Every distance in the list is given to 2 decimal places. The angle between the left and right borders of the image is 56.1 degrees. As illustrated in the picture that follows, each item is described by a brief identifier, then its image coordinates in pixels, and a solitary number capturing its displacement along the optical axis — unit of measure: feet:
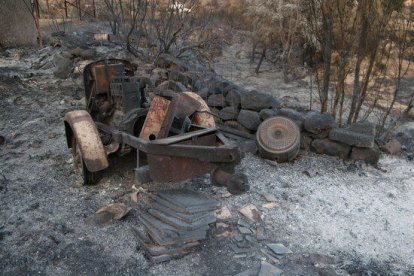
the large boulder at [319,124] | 19.39
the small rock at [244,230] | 12.97
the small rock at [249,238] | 12.66
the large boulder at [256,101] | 20.83
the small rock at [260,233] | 12.80
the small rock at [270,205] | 14.69
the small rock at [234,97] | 21.72
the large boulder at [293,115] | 19.86
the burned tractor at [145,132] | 12.79
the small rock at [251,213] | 13.86
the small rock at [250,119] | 20.71
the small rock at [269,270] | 10.94
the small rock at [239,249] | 12.06
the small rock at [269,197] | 15.13
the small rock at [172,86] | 22.12
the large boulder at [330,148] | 19.27
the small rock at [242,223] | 13.37
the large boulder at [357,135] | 18.65
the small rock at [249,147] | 19.43
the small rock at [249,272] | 10.96
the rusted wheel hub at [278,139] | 18.45
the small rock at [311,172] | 17.63
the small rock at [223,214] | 13.75
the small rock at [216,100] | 22.43
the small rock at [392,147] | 20.43
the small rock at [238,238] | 12.58
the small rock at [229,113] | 21.81
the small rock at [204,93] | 23.02
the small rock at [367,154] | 18.85
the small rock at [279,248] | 12.09
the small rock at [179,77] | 25.41
